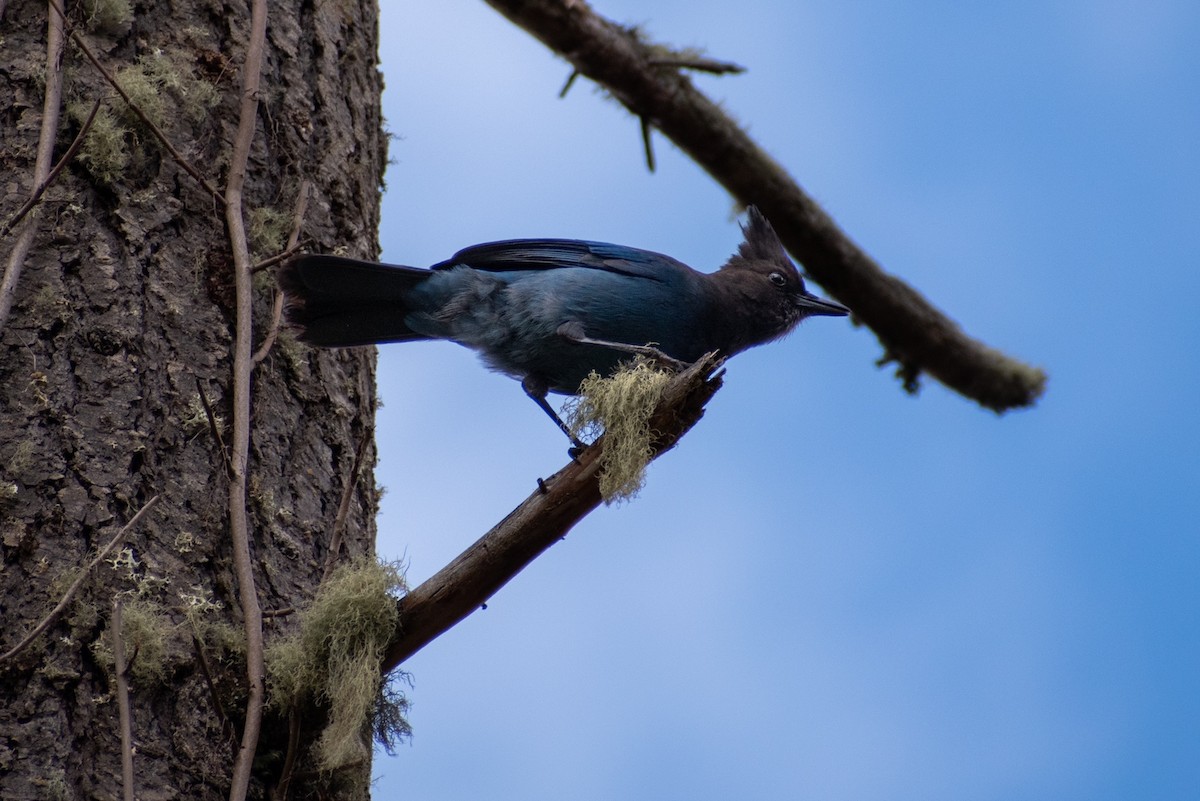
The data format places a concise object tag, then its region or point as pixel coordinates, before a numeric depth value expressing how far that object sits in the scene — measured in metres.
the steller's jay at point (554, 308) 8.94
